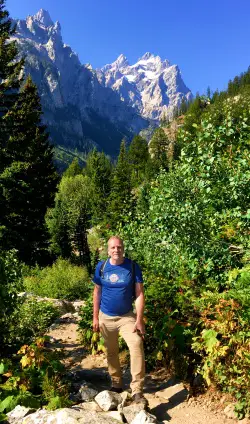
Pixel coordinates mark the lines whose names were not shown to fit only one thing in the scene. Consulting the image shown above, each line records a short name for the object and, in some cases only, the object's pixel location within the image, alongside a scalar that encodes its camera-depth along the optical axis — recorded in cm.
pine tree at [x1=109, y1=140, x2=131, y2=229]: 4306
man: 464
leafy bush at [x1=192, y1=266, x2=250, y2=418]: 408
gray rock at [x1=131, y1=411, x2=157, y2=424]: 393
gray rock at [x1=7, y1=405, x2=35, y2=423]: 401
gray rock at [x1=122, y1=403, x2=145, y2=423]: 409
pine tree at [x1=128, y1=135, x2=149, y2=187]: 8519
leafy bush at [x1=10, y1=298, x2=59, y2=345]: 673
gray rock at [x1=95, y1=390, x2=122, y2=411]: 442
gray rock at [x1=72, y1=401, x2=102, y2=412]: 432
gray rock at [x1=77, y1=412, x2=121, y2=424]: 377
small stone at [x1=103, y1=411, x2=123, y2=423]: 408
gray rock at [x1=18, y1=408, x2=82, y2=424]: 376
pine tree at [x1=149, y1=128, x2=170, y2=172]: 7938
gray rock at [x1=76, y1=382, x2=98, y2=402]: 472
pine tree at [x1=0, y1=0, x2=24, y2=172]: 1767
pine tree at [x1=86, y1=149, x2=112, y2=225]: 5272
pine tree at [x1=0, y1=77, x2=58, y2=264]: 1822
